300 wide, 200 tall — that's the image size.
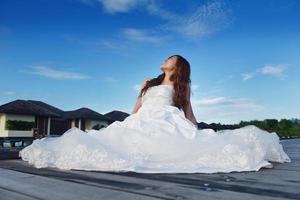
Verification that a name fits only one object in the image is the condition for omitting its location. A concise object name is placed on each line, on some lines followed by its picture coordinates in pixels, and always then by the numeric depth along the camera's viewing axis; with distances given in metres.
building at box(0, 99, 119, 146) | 20.70
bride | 2.01
